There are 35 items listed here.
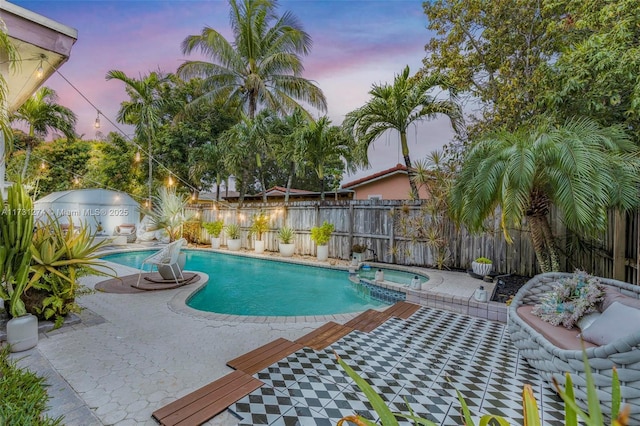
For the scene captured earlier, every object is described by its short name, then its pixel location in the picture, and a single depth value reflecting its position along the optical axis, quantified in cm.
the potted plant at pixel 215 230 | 1246
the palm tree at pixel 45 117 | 1359
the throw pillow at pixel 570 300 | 303
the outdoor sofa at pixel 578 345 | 209
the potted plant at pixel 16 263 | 328
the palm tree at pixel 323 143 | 1016
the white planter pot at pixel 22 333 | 324
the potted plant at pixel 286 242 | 1043
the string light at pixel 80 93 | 369
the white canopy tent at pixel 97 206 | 1476
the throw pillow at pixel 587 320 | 291
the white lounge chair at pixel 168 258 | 630
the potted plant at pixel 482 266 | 655
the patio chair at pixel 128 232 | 1396
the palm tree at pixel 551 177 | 398
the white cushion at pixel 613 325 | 246
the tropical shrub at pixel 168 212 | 1051
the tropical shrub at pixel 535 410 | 62
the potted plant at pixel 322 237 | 967
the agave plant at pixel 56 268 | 376
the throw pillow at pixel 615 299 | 279
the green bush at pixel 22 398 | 195
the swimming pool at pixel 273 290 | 563
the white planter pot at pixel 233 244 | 1195
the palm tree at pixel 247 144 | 1223
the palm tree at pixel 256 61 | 1395
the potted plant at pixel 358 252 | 882
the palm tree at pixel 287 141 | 1135
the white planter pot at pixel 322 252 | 976
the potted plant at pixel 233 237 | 1196
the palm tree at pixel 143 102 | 1295
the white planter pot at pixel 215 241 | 1259
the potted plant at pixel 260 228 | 1130
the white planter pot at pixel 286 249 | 1041
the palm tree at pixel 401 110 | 844
